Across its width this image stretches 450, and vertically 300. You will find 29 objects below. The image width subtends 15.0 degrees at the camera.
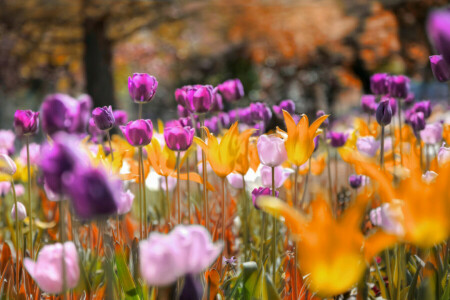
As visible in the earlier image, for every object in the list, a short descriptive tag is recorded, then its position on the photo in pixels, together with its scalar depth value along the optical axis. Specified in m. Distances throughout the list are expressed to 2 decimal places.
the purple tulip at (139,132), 2.98
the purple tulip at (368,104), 3.70
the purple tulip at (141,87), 3.11
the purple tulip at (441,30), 2.68
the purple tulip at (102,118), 3.10
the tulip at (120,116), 3.59
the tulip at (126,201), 3.18
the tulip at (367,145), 3.34
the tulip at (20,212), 3.22
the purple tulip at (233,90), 3.57
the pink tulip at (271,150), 3.00
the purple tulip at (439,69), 3.05
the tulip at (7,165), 3.10
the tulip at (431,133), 3.48
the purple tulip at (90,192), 2.48
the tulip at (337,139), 3.52
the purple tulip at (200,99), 3.12
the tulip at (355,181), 3.48
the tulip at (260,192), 3.17
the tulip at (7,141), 3.67
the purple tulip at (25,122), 3.04
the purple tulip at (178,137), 3.02
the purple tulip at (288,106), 3.47
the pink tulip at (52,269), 2.71
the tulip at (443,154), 2.97
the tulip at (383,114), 3.13
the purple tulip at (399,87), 3.37
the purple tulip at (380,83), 3.46
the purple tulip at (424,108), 3.55
